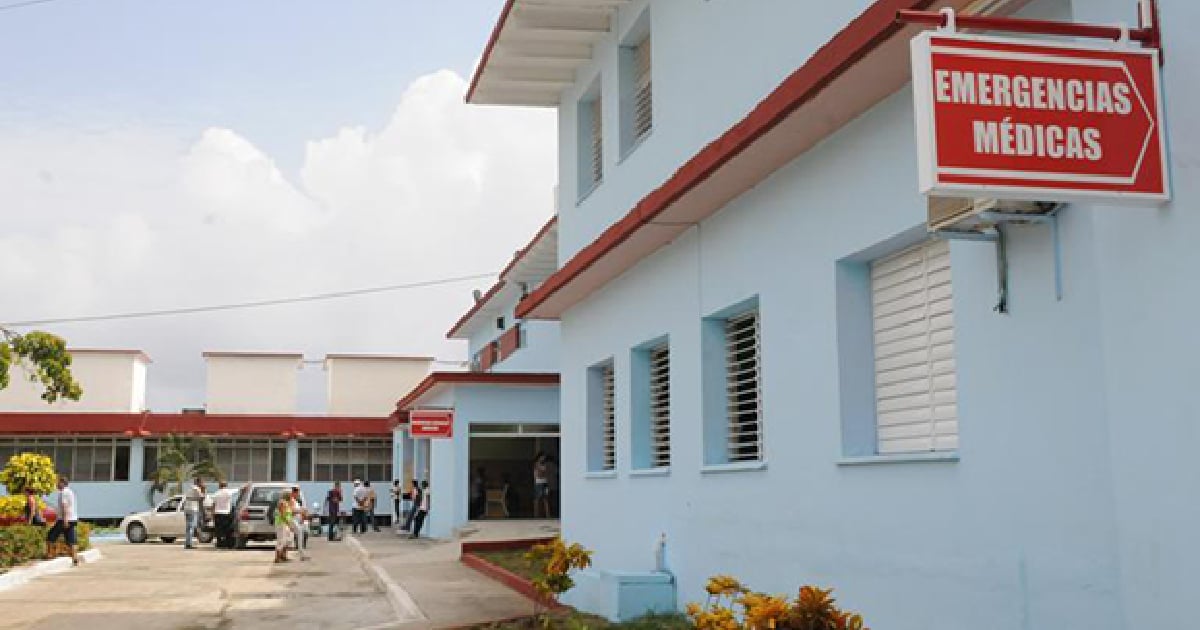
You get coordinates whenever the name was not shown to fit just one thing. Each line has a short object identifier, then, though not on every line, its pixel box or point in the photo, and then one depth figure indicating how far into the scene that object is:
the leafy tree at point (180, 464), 41.91
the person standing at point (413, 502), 32.31
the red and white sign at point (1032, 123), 4.96
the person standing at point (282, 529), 24.41
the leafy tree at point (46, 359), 22.45
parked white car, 33.41
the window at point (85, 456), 42.44
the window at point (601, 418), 15.66
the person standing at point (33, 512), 23.19
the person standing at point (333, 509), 33.62
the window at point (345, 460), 44.78
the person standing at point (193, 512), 30.28
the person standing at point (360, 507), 35.69
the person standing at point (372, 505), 36.31
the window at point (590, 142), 16.31
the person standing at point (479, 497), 34.56
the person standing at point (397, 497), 37.09
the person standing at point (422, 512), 31.62
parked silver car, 28.78
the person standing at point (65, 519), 22.41
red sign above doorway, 27.34
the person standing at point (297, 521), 25.86
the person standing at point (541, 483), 30.62
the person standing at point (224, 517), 29.59
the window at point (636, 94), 13.99
